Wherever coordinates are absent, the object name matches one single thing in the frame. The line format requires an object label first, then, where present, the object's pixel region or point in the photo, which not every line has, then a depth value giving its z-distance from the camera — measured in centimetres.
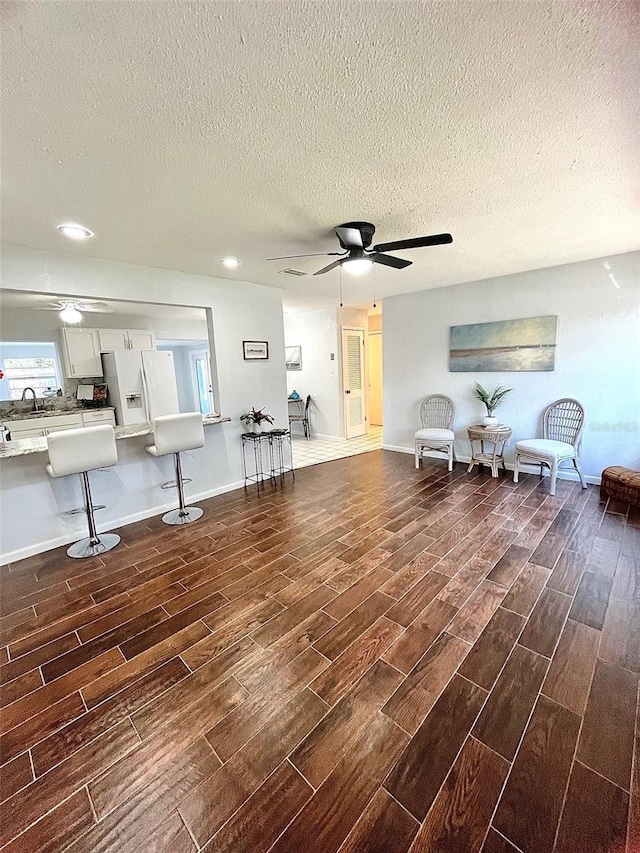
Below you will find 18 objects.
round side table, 444
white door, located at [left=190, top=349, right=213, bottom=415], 587
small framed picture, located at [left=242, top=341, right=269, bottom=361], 450
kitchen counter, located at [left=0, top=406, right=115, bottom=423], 402
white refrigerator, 435
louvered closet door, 681
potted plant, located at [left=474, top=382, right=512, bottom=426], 465
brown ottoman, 345
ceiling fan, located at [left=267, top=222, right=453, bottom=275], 241
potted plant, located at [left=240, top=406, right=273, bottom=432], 449
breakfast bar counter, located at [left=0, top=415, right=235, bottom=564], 291
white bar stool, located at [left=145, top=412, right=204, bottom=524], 334
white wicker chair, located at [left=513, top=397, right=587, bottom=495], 384
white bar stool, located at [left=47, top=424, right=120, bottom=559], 273
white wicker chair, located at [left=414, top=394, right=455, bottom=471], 478
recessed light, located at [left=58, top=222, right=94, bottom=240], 249
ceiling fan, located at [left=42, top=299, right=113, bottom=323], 387
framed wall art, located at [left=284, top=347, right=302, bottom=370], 735
